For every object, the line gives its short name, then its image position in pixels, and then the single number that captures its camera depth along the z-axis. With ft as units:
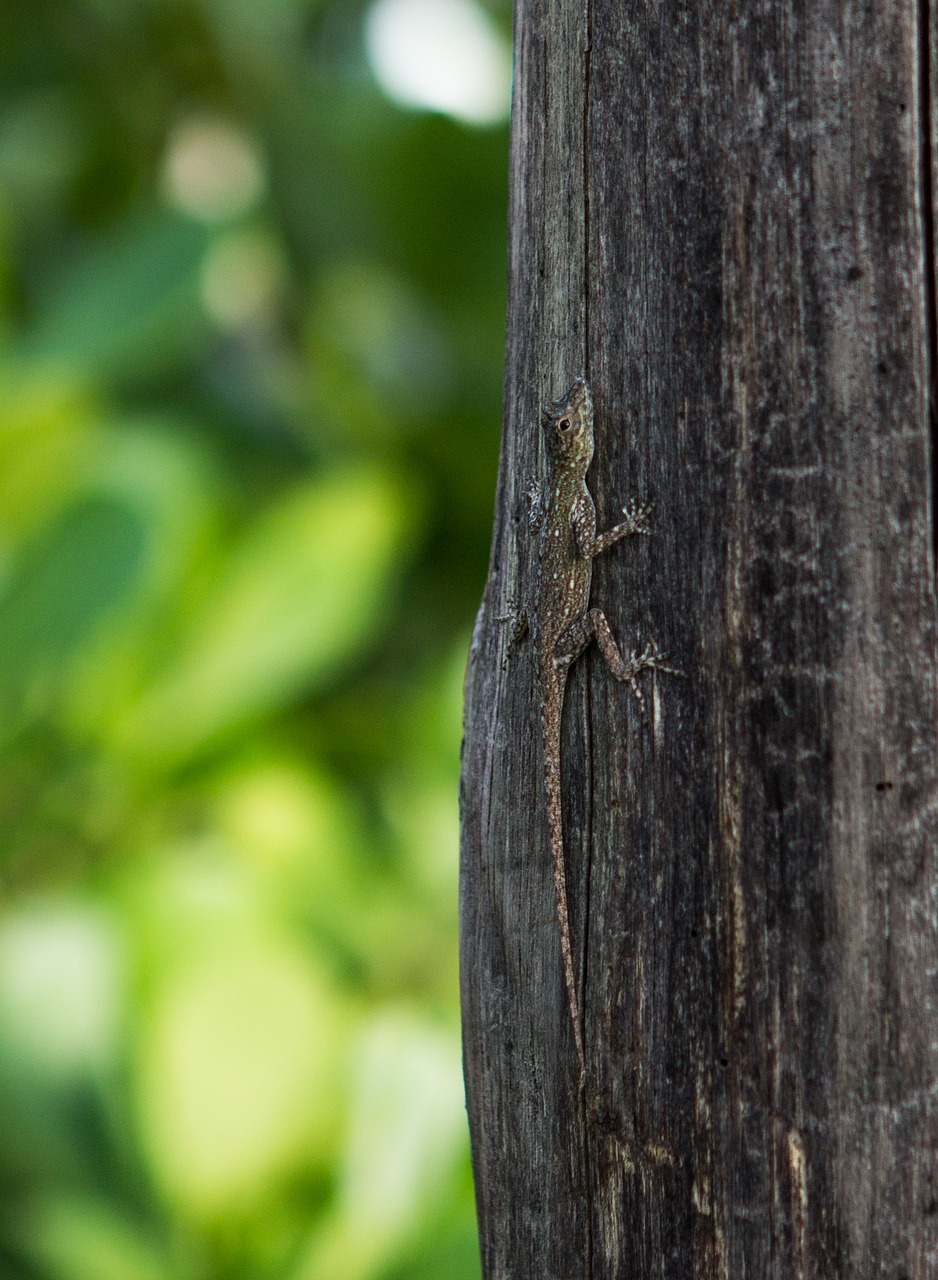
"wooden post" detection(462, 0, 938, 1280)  10.40
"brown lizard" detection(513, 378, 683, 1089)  11.60
